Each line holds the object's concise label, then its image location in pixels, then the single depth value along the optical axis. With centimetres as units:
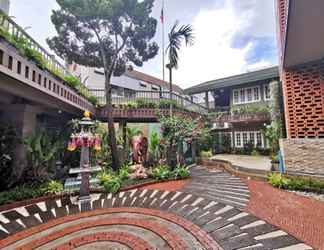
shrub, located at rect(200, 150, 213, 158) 1282
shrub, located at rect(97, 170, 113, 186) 676
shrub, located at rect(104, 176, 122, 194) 633
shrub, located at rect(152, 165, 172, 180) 784
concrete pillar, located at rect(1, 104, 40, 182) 643
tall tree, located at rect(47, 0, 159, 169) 839
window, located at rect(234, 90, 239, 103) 1593
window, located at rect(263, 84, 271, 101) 1411
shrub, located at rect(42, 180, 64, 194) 589
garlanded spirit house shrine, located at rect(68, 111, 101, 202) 534
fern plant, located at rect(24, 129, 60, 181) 599
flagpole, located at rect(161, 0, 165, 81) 926
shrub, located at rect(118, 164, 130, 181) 756
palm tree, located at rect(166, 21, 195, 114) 928
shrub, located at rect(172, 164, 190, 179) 805
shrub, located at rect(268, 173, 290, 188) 630
